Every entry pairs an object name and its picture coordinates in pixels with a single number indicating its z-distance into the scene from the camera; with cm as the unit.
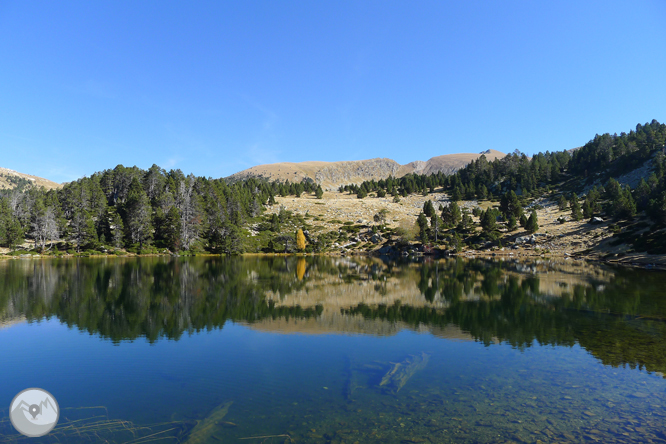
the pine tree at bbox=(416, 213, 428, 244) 11366
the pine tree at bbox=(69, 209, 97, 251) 9931
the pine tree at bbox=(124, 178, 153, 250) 10619
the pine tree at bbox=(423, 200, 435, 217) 11994
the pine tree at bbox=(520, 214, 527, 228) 11019
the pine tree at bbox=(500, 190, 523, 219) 11512
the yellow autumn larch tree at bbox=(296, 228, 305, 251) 11956
